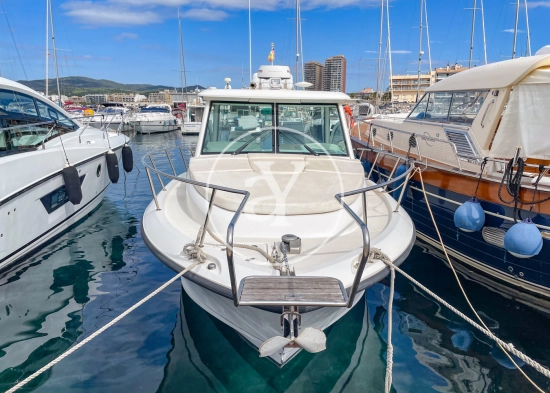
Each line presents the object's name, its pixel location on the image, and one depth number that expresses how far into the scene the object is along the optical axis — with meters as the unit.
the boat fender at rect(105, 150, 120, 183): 8.66
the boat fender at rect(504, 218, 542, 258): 4.51
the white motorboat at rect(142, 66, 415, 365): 2.79
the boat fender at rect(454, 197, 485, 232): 5.16
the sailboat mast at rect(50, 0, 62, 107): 22.52
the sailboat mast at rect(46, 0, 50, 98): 20.97
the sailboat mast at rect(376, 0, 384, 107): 24.92
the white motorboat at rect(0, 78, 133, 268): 5.52
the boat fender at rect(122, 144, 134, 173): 9.73
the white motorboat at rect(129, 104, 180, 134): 30.20
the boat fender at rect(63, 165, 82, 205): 6.57
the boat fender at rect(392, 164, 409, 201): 7.02
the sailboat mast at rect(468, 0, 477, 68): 21.77
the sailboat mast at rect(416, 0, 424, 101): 23.39
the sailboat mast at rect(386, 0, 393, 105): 25.03
